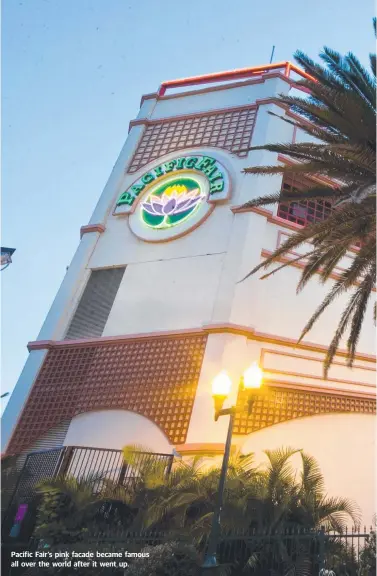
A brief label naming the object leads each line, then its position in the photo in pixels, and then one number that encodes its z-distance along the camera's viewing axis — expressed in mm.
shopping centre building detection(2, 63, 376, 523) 12633
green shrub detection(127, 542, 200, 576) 7250
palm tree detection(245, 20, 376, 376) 8352
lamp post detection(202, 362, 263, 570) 7079
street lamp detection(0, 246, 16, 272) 19984
